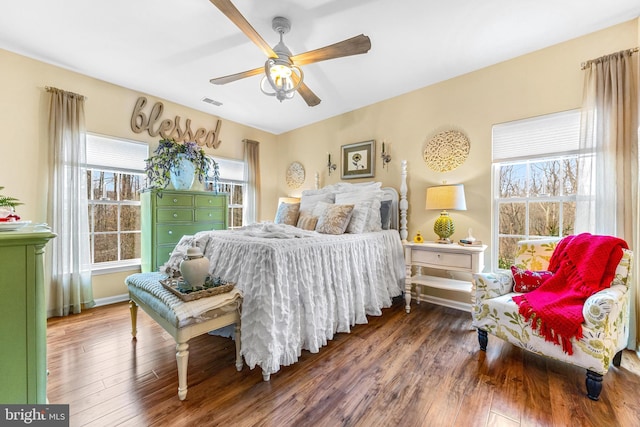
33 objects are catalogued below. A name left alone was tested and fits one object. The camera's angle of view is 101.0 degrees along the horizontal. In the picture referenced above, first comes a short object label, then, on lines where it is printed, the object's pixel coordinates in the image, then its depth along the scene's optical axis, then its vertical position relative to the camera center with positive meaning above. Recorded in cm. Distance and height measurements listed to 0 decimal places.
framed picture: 385 +79
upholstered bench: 158 -65
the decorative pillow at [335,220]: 283 -9
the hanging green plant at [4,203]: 128 +5
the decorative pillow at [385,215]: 339 -4
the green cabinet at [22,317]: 97 -40
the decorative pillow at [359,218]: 294 -7
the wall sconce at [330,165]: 428 +76
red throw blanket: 170 -54
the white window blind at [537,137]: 251 +77
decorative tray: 169 -52
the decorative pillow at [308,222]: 311 -12
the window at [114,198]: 326 +18
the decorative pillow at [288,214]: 338 -2
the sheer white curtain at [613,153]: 216 +51
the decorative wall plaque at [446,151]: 312 +75
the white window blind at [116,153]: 317 +75
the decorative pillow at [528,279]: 215 -55
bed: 182 -56
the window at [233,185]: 436 +47
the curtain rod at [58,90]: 282 +132
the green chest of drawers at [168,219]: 319 -8
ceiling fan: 184 +121
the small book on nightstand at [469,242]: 282 -33
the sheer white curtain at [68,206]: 283 +7
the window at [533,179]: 258 +35
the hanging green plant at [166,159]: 337 +69
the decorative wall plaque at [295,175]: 475 +69
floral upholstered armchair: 159 -74
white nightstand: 265 -54
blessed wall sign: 344 +120
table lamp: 287 +10
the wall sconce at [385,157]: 371 +78
